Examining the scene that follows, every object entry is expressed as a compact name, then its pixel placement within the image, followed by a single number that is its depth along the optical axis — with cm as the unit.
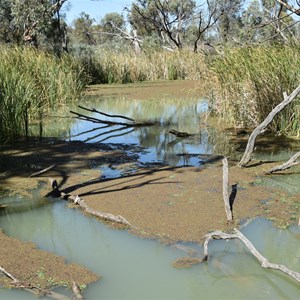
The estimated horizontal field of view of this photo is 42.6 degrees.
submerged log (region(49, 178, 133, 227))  300
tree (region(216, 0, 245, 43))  2693
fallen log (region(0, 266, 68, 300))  211
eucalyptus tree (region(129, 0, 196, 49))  2154
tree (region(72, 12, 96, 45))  3474
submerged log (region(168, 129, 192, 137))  596
